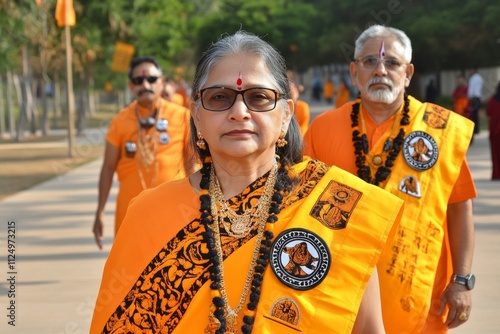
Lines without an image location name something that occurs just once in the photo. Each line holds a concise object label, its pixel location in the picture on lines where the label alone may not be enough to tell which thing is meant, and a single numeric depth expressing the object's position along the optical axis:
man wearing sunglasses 7.46
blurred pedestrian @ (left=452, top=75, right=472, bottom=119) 25.49
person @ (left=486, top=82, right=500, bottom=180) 16.17
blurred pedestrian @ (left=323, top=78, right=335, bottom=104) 56.62
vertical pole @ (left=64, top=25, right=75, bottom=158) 20.50
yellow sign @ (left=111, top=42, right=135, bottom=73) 21.55
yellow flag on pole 18.39
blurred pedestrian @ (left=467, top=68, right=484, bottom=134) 25.23
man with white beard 4.38
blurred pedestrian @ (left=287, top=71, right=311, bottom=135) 10.46
